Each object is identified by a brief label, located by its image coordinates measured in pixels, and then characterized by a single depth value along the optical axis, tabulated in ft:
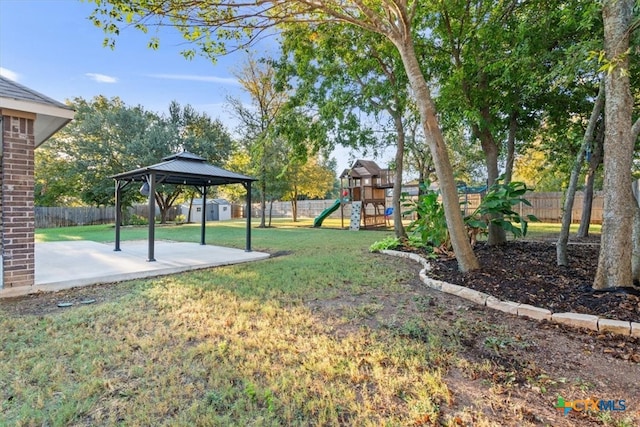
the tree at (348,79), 22.30
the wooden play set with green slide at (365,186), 51.78
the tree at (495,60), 15.03
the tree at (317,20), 12.28
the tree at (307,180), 58.39
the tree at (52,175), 58.54
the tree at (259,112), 50.62
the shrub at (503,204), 16.56
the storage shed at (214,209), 99.25
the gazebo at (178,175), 19.67
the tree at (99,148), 54.90
